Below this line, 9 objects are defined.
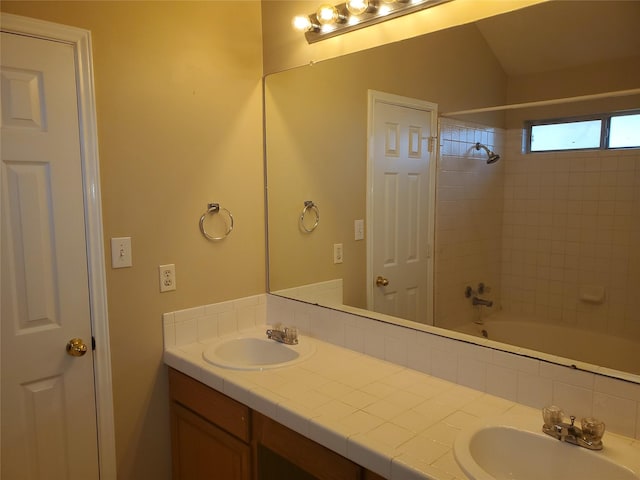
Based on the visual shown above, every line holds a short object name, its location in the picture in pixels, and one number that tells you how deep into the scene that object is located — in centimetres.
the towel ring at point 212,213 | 204
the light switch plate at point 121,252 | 179
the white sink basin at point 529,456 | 114
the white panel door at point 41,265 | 155
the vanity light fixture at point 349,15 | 167
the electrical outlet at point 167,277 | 193
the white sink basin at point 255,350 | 193
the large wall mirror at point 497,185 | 135
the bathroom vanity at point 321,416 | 122
